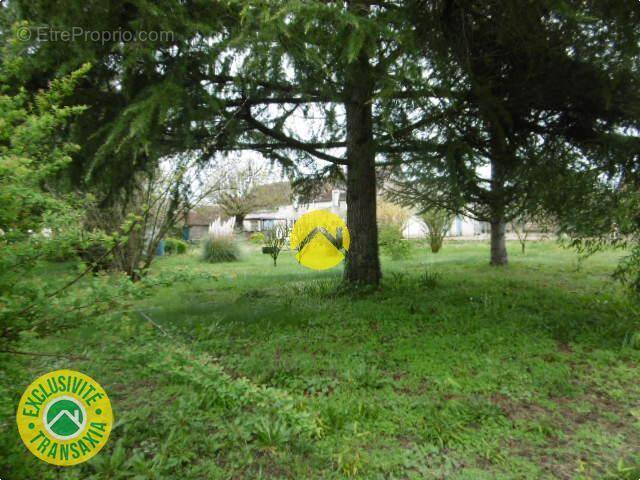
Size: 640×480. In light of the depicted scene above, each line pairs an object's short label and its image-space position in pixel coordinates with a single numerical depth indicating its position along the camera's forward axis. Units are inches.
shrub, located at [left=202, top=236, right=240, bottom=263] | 503.2
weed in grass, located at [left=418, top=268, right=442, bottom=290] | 247.3
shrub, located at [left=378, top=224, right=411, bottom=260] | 491.2
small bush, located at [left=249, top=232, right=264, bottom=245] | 656.4
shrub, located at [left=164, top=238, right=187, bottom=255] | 626.6
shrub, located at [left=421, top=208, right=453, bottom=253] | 518.9
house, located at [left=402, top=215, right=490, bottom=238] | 603.5
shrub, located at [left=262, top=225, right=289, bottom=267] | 402.0
